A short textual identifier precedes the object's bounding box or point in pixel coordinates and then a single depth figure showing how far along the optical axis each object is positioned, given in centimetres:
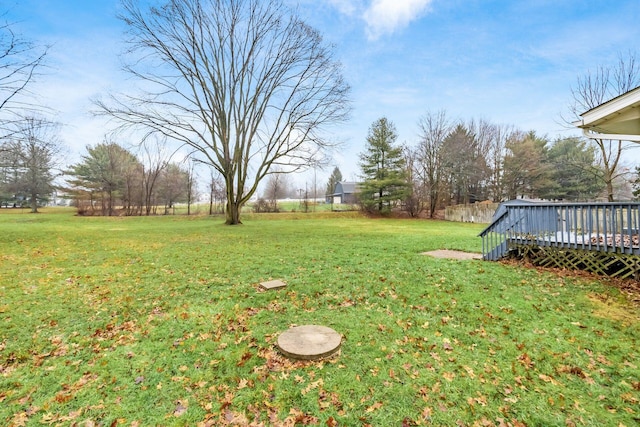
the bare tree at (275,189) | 3239
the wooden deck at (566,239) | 560
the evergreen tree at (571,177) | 2756
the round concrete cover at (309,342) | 318
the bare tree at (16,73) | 911
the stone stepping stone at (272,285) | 547
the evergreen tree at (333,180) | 5600
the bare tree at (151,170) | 2983
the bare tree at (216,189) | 2991
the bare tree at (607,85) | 1481
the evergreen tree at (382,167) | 2817
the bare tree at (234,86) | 1593
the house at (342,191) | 4888
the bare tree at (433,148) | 2775
